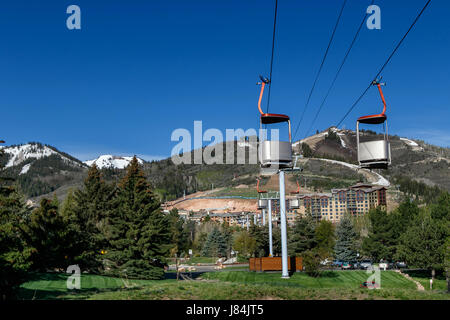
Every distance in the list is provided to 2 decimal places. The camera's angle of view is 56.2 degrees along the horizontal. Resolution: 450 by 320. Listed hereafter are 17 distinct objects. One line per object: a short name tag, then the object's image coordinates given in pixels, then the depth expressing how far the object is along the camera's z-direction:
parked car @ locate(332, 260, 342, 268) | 69.38
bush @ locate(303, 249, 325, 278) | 42.38
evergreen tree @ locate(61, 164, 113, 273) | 41.00
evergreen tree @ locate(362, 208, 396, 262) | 66.31
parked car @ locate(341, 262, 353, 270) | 63.50
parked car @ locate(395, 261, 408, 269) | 69.25
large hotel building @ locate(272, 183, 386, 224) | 193.62
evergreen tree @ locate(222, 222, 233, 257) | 98.14
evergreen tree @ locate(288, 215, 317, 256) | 59.19
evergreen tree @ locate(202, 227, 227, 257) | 98.19
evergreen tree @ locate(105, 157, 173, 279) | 45.66
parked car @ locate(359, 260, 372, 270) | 61.97
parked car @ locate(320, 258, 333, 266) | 64.34
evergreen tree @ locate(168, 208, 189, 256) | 102.22
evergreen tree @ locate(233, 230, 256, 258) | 66.75
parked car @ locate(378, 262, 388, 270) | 61.38
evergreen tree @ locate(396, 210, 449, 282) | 48.94
